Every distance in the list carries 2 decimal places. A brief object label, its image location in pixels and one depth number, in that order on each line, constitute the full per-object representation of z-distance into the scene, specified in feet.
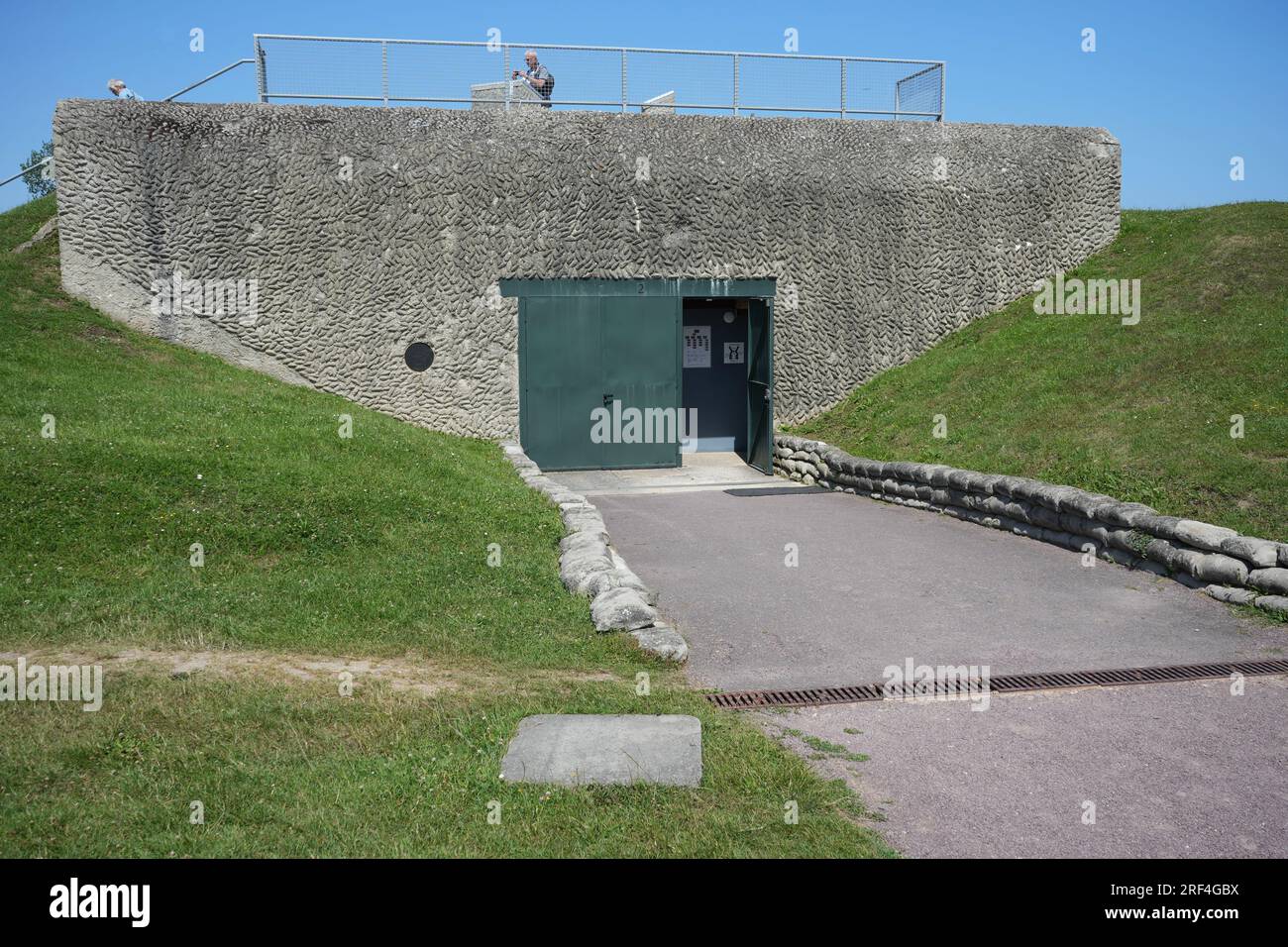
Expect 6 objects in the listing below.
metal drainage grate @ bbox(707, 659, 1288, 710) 21.85
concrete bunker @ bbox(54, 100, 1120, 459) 52.65
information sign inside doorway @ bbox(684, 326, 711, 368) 63.82
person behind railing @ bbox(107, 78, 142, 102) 53.98
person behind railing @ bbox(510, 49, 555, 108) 57.26
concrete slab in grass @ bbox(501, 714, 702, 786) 16.90
